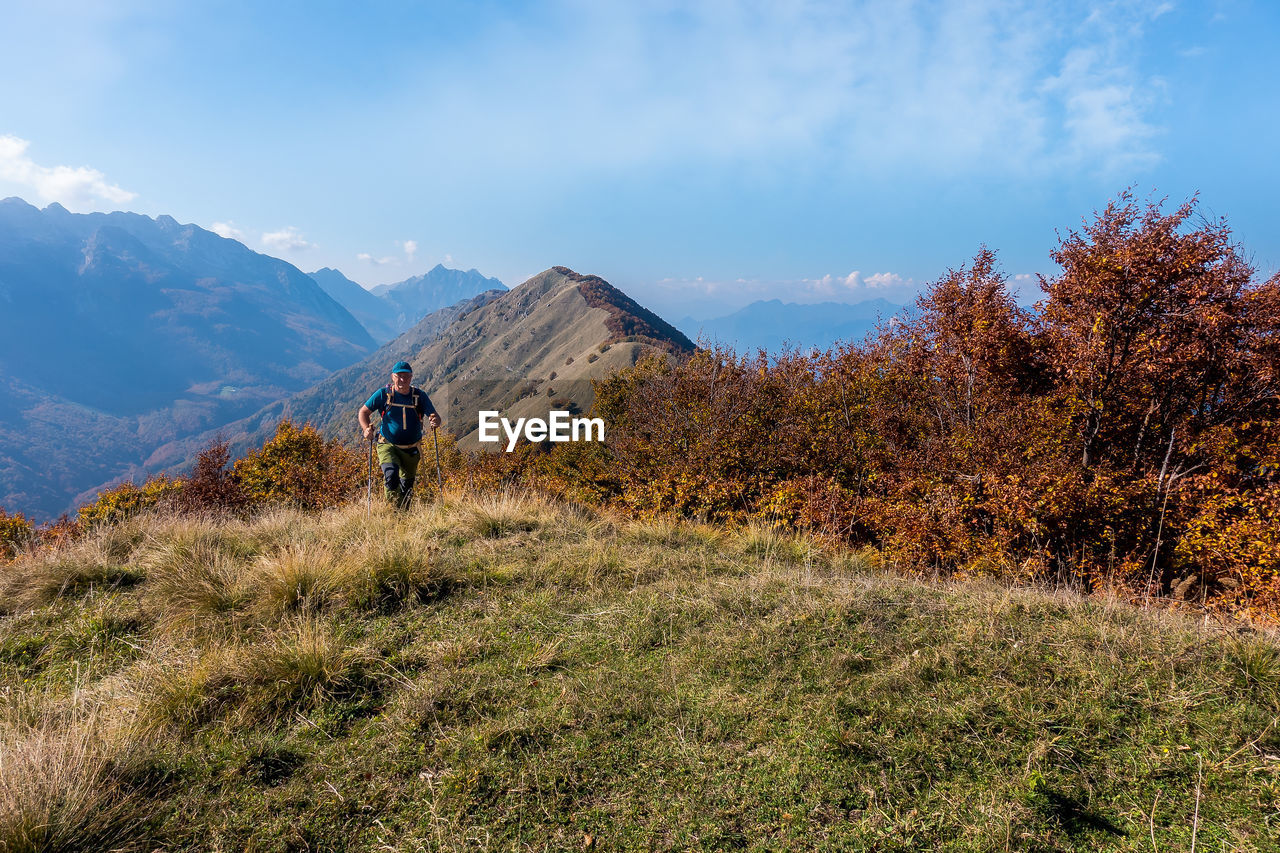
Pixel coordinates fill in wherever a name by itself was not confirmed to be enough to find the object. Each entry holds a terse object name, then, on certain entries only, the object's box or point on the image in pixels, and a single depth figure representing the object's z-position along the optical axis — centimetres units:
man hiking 891
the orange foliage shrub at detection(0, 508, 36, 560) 2801
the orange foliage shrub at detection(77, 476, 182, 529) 2561
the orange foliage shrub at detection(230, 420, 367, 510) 2469
